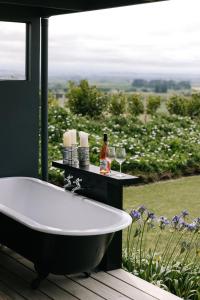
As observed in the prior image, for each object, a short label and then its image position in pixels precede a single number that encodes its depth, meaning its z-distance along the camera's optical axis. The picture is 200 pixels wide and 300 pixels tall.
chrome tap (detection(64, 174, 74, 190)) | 4.29
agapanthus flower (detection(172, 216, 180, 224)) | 4.09
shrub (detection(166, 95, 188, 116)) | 10.12
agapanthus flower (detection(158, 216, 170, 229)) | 4.06
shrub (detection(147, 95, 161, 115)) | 10.16
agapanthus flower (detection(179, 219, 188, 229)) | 4.07
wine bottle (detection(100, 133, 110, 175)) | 4.03
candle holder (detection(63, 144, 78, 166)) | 4.34
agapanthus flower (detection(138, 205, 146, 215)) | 4.16
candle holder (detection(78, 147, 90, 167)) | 4.27
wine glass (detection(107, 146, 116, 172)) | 4.00
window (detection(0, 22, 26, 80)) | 4.84
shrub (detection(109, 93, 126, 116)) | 9.69
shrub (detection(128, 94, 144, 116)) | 9.98
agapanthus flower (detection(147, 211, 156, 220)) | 4.13
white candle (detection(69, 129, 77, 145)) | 4.39
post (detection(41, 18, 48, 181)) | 5.03
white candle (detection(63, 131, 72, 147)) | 4.37
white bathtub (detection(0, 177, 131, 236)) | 3.50
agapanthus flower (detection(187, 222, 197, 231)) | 4.04
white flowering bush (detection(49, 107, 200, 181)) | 7.70
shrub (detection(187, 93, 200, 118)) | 9.96
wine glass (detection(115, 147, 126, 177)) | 3.93
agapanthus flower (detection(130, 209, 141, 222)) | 4.14
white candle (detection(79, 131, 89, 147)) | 4.26
